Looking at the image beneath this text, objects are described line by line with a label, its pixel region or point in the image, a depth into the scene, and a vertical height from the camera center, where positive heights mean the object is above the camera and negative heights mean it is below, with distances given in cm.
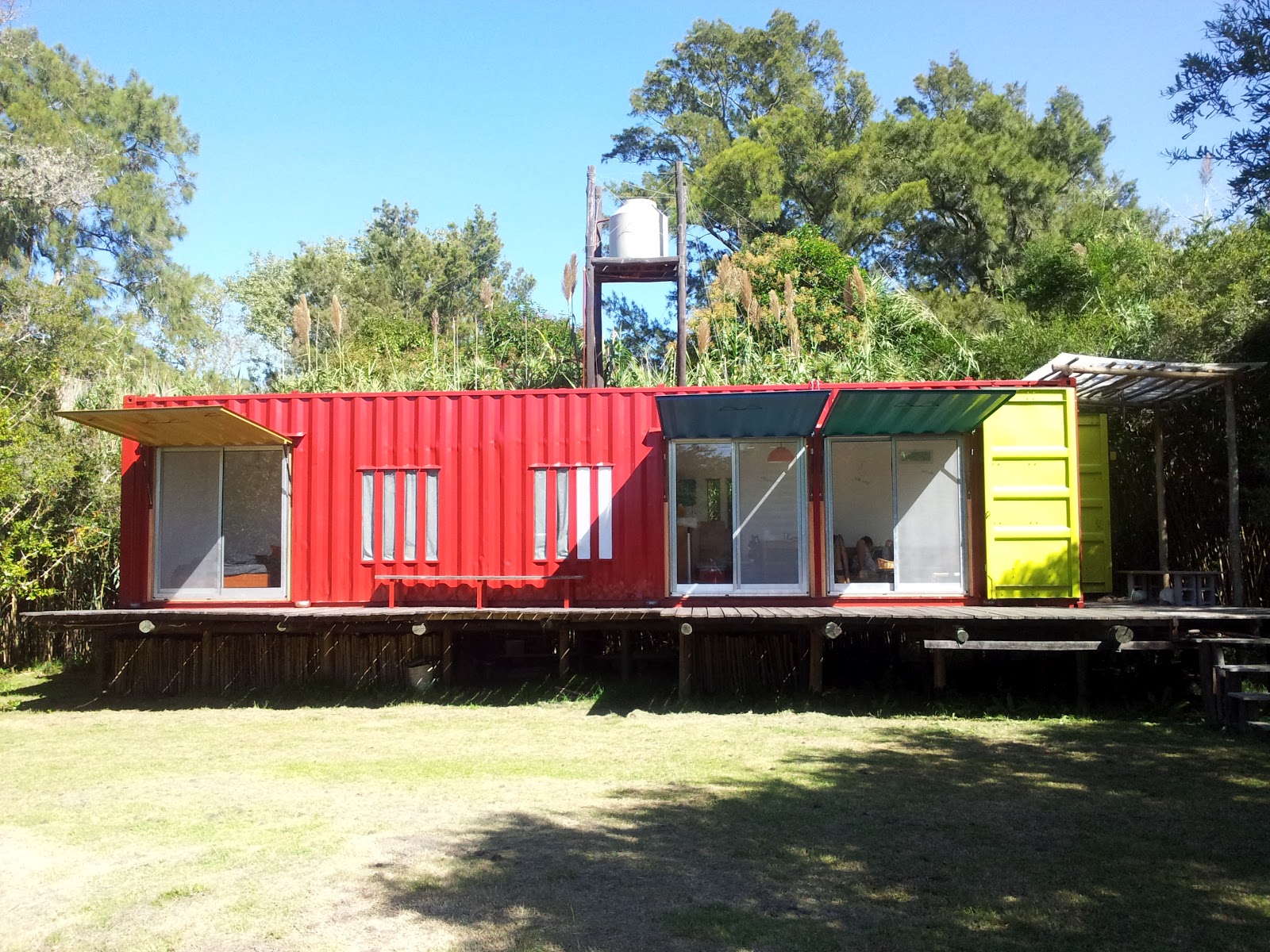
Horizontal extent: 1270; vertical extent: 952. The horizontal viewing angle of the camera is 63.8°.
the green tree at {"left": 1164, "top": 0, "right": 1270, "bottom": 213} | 859 +395
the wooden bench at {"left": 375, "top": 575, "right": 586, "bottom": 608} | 1050 -35
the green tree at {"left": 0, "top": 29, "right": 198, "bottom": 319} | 2580 +1024
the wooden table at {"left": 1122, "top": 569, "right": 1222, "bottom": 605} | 1038 -47
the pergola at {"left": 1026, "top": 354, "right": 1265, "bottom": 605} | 994 +164
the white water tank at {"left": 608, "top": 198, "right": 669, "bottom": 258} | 1238 +380
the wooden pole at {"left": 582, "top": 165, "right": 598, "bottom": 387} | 1245 +277
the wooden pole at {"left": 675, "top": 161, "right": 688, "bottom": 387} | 1209 +309
